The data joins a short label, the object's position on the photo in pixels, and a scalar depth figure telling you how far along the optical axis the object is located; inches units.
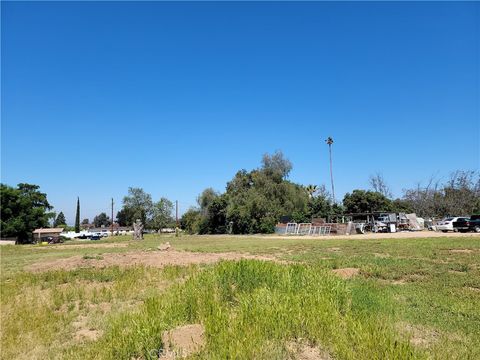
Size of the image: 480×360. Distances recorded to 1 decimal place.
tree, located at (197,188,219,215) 2678.2
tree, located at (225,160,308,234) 2314.2
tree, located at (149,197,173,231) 4365.2
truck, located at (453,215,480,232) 1369.3
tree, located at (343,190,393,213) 2517.2
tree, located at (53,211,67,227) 5950.3
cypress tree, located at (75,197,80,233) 4313.5
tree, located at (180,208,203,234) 2694.4
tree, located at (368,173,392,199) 2909.5
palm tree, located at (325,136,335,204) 3221.0
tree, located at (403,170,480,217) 2368.4
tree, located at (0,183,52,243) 2269.9
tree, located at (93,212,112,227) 6870.1
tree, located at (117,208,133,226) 4525.1
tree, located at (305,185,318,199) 3863.2
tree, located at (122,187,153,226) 4347.9
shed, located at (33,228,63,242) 2745.3
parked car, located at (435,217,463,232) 1503.4
